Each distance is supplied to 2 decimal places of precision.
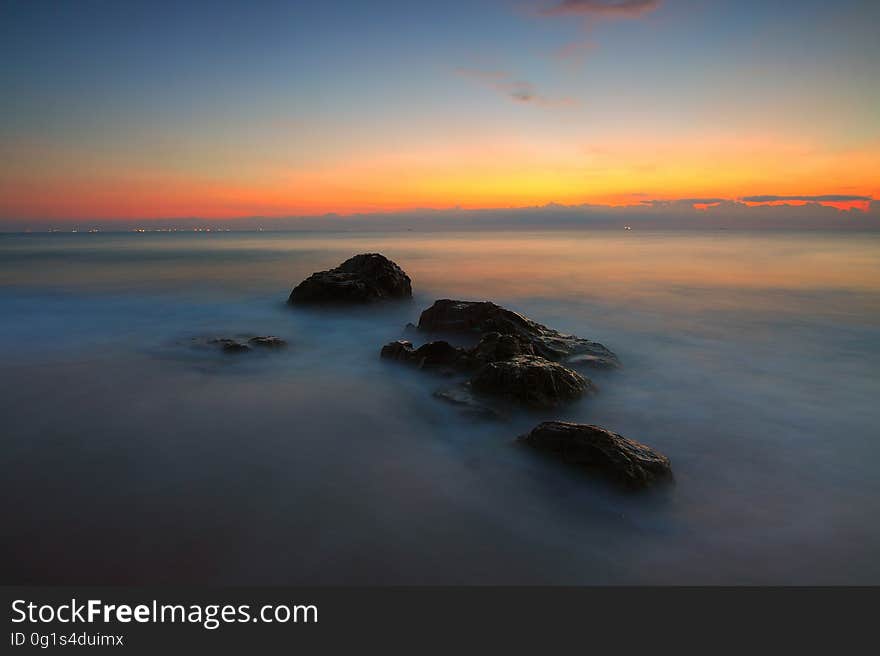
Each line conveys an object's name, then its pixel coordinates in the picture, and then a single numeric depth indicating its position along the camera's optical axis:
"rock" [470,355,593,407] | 5.65
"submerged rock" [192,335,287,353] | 8.49
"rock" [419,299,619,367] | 7.86
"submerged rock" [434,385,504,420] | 5.47
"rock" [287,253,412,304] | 13.13
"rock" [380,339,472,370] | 7.00
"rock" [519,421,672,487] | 4.04
